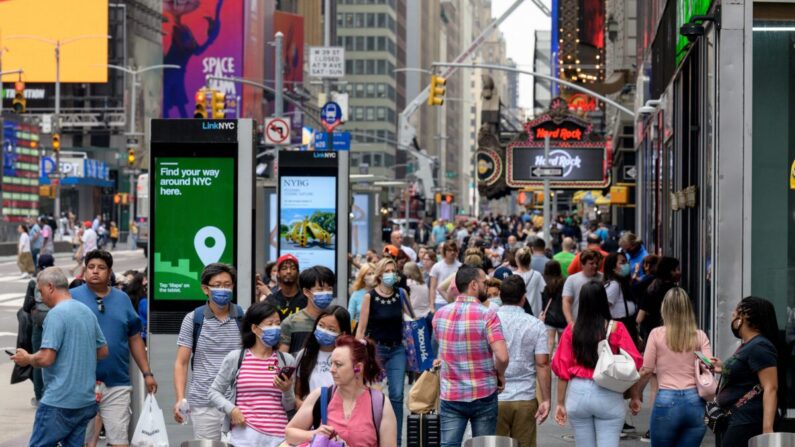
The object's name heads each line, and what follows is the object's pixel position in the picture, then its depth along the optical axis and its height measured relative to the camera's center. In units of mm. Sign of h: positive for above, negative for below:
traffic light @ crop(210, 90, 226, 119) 49406 +3510
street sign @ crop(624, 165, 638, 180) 42888 +1203
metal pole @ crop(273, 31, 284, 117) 42375 +3747
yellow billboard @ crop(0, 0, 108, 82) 97562 +10999
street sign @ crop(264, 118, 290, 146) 36062 +1902
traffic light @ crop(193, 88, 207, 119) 46581 +3153
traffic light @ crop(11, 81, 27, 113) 51100 +3650
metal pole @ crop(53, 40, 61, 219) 67312 +3886
